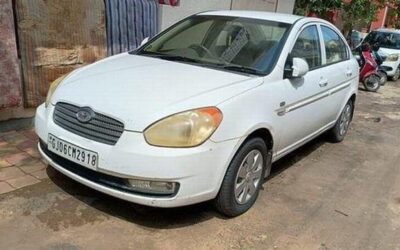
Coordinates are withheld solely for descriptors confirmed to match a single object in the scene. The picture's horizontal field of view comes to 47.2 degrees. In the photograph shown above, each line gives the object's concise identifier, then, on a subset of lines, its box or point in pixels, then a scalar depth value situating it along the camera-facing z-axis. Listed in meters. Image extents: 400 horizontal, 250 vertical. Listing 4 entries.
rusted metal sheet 5.25
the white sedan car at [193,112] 3.16
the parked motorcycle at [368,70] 11.46
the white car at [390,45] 13.13
